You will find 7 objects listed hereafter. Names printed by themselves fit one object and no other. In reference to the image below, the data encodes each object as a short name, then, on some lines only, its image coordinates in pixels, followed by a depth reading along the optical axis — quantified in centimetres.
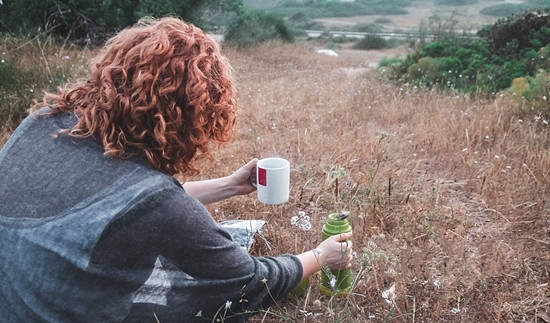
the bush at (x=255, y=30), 1331
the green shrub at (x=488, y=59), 561
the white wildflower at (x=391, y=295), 201
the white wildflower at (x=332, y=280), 178
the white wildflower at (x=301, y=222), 238
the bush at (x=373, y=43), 2194
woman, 147
